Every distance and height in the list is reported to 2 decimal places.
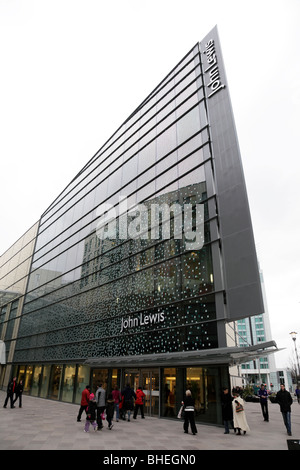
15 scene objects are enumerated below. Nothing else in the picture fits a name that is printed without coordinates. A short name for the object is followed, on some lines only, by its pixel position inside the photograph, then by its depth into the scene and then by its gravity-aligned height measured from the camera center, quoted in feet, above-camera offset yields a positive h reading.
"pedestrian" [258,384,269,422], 46.24 -4.61
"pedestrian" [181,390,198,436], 34.17 -4.81
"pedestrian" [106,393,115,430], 35.19 -5.02
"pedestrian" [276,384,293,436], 33.35 -3.71
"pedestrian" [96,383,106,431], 35.27 -4.36
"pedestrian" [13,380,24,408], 57.97 -4.70
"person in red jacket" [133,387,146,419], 46.00 -5.11
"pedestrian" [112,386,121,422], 43.59 -4.69
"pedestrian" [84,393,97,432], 33.71 -5.13
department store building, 44.04 +20.15
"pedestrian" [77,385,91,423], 40.92 -4.53
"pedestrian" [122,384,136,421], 43.24 -4.44
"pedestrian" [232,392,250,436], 33.78 -5.29
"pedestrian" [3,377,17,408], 55.75 -4.60
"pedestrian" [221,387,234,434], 35.32 -4.54
